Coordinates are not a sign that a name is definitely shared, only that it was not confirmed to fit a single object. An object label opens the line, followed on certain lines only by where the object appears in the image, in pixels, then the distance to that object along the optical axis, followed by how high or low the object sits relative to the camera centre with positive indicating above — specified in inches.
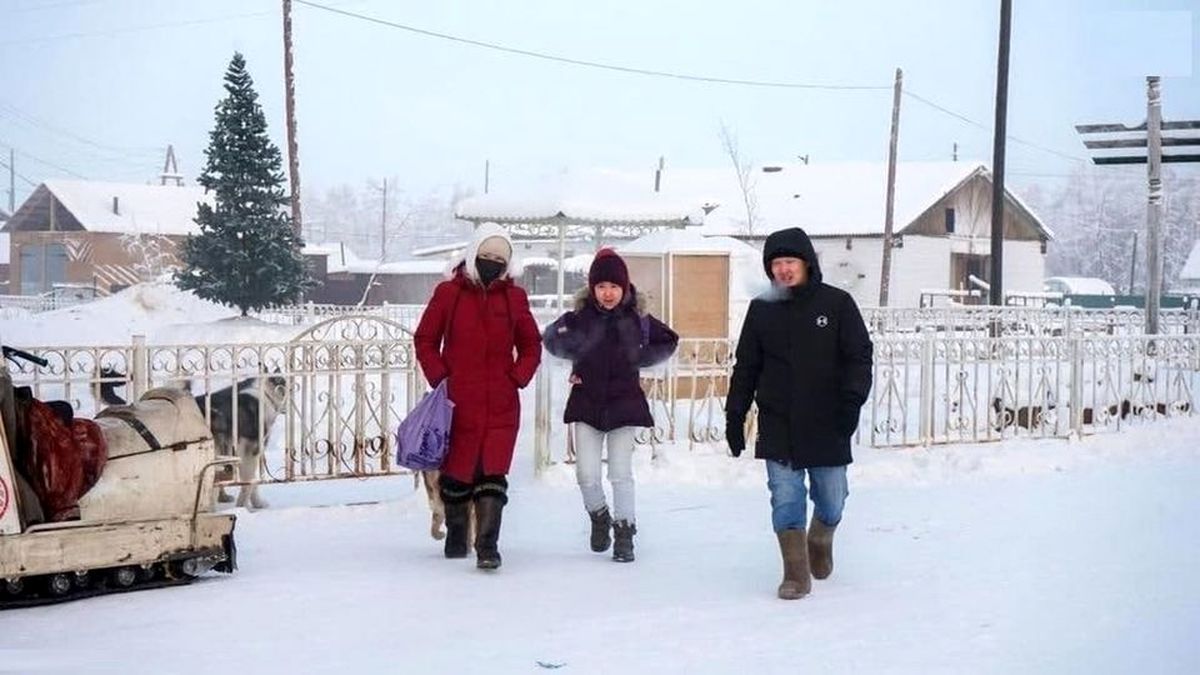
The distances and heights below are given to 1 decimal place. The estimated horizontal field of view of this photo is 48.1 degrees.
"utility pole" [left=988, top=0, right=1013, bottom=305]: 1045.8 +124.9
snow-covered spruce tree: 1048.2 +35.5
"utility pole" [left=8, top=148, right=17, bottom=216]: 2809.1 +165.5
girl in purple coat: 271.4 -21.3
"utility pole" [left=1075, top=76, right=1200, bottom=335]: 845.2 +79.0
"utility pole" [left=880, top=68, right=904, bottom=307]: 1520.7 +87.0
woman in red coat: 261.6 -18.1
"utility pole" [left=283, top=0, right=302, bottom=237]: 1236.5 +144.8
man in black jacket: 237.5 -20.7
